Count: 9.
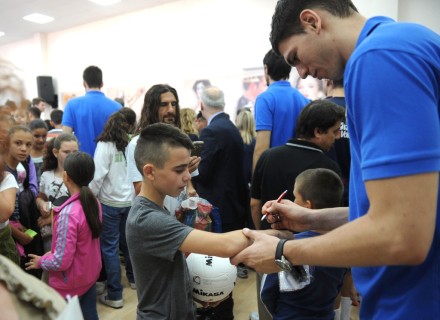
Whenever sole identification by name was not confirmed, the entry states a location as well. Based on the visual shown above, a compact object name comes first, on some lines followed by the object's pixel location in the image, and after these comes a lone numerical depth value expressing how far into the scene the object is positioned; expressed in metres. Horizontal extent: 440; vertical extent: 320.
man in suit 2.80
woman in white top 2.82
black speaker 8.95
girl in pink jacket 1.99
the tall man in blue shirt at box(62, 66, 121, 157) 3.46
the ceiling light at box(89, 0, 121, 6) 7.04
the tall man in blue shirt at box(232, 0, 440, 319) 0.63
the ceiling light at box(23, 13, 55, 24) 7.94
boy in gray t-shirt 1.22
